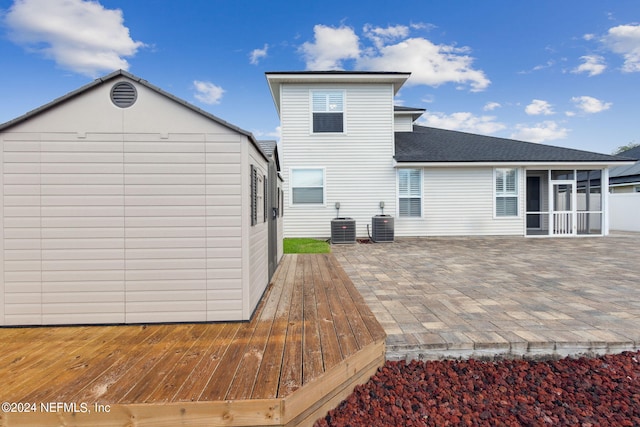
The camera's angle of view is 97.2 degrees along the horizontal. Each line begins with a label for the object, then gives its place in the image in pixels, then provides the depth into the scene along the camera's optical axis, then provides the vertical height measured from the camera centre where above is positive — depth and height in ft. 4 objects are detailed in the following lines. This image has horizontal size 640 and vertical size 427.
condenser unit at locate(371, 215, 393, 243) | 31.22 -2.04
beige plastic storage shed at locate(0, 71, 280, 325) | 9.02 +0.04
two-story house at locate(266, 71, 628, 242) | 33.63 +3.89
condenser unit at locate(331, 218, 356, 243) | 30.83 -2.22
